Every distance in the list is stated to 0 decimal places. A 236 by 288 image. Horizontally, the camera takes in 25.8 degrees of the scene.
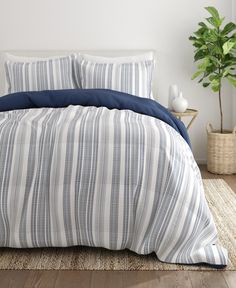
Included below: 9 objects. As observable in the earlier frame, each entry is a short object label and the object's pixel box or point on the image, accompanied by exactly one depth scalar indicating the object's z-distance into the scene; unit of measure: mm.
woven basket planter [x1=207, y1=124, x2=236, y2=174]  4504
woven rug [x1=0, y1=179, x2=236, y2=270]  2545
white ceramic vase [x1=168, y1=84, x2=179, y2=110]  4543
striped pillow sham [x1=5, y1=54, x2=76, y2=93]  4324
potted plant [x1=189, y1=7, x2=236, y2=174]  4387
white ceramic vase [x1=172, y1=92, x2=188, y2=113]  4449
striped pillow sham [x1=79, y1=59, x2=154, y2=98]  4242
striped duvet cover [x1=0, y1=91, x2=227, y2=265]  2594
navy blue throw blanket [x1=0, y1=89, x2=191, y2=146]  3240
